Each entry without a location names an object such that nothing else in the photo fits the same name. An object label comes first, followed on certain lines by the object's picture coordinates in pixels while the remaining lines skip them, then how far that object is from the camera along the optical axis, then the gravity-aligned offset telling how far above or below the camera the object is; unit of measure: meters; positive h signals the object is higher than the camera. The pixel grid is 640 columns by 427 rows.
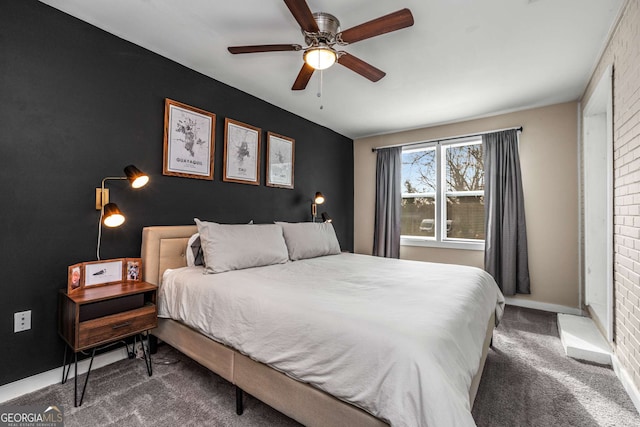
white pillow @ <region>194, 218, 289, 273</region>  2.25 -0.27
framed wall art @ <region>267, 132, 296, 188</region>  3.56 +0.73
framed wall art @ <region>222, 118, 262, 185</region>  3.08 +0.71
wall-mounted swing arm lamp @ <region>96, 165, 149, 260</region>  1.94 +0.08
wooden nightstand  1.72 -0.67
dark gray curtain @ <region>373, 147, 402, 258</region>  4.61 +0.23
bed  1.05 -0.60
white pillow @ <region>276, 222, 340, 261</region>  3.01 -0.26
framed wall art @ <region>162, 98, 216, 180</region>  2.59 +0.71
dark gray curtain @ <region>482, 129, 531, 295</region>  3.63 +0.05
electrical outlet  1.82 -0.71
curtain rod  3.69 +1.20
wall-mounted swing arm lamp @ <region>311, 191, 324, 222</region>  4.13 +0.20
